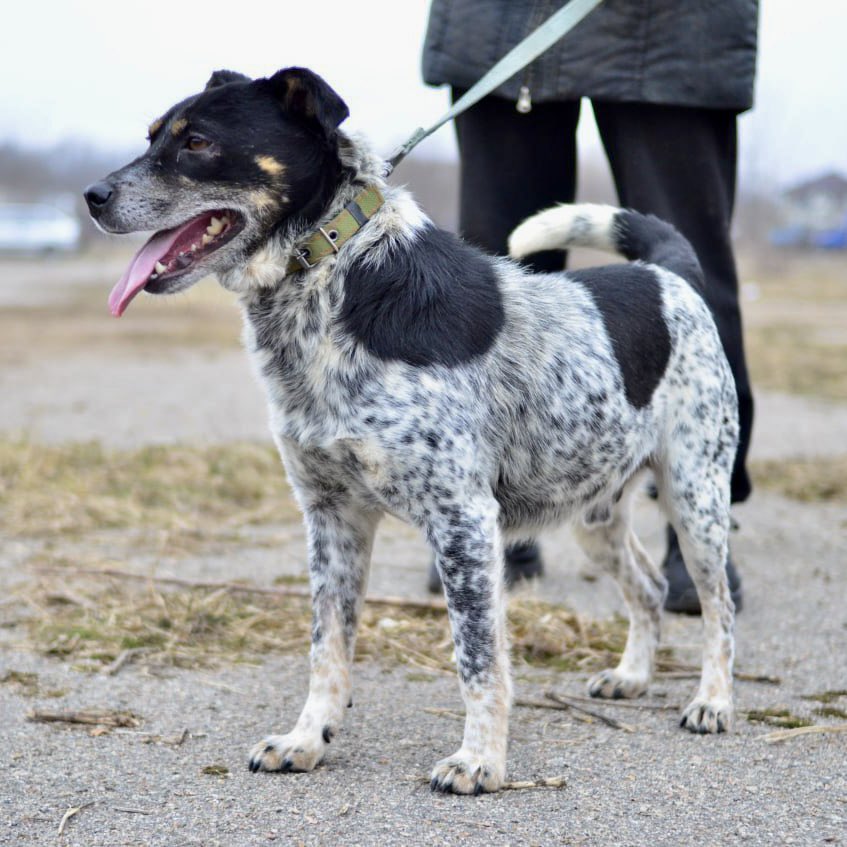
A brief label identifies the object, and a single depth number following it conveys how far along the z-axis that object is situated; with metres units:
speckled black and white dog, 2.77
